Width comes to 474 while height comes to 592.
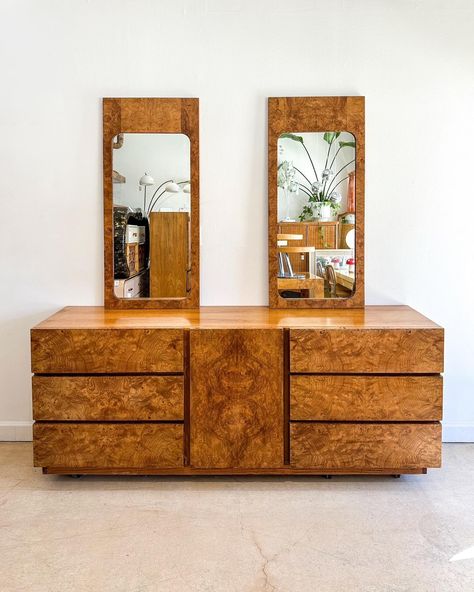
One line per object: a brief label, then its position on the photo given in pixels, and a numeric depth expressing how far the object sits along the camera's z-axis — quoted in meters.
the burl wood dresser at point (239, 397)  2.74
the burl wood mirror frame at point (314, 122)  3.21
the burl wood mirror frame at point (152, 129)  3.21
